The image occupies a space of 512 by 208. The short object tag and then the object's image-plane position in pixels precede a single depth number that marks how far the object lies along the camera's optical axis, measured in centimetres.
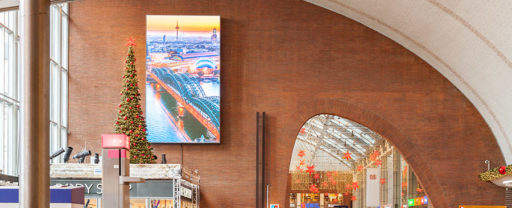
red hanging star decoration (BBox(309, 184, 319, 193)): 3817
